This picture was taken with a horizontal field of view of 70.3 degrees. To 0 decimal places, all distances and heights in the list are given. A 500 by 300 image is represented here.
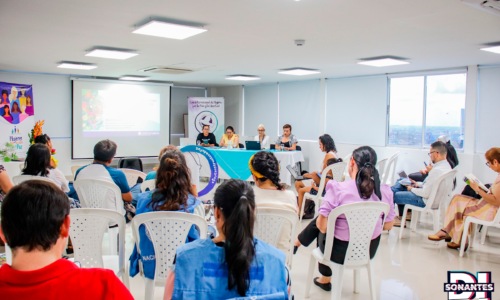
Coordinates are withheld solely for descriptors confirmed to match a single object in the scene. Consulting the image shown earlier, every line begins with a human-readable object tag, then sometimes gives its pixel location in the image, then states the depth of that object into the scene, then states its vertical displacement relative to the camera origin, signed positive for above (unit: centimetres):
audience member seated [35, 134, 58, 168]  459 -12
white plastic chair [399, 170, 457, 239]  445 -78
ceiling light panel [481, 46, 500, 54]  465 +118
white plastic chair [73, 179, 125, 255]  341 -59
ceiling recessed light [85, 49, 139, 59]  539 +121
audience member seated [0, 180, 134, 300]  97 -37
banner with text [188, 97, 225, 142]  1071 +56
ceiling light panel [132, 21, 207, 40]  372 +112
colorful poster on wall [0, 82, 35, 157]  750 +32
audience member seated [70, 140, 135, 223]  348 -41
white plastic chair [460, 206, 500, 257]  383 -108
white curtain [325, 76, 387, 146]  805 +60
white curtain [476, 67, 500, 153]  635 +52
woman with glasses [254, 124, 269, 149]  870 -11
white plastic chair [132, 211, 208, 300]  230 -65
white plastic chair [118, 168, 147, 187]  463 -58
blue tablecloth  746 -60
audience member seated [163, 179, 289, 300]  125 -48
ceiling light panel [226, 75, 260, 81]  884 +141
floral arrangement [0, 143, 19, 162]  652 -44
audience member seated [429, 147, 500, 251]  388 -82
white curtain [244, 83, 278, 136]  1051 +79
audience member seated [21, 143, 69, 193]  358 -32
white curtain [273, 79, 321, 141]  940 +75
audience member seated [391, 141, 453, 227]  451 -63
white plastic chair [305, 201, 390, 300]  261 -75
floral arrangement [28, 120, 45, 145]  716 -3
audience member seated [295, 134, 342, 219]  526 -47
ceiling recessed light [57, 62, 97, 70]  694 +130
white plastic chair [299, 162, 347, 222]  507 -64
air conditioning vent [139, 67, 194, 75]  745 +132
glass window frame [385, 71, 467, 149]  701 +49
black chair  650 -59
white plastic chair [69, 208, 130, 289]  241 -69
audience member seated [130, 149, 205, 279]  237 -47
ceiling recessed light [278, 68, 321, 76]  743 +134
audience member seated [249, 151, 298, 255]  263 -40
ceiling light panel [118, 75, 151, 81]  908 +140
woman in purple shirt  266 -47
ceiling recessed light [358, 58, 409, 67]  585 +125
